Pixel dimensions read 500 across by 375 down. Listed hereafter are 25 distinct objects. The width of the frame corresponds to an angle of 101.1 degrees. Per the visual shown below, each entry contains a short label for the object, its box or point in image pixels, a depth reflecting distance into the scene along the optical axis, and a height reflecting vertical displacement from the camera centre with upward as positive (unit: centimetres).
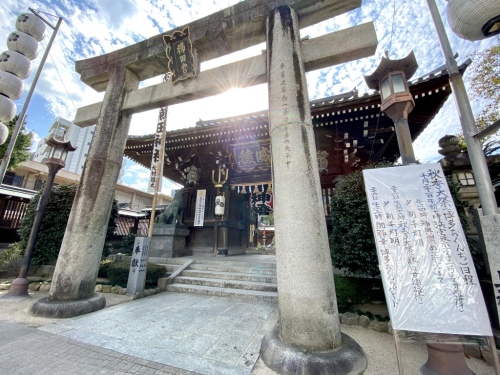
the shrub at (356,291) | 434 -98
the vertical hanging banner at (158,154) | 609 +262
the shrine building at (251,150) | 632 +385
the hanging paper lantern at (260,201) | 1161 +245
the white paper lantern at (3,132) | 578 +295
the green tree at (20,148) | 1277 +578
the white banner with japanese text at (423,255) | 222 -11
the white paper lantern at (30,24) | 656 +672
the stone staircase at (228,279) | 548 -108
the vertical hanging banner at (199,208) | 960 +156
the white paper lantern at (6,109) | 580 +364
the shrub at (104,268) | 653 -82
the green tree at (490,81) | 1047 +824
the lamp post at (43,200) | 509 +109
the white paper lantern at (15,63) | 607 +514
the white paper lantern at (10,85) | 587 +435
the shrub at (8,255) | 710 -50
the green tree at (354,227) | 401 +35
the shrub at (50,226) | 664 +47
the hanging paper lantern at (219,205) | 931 +165
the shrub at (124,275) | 600 -95
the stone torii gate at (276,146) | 249 +167
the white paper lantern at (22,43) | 637 +597
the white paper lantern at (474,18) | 246 +274
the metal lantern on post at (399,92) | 311 +236
